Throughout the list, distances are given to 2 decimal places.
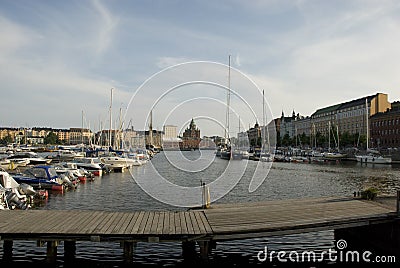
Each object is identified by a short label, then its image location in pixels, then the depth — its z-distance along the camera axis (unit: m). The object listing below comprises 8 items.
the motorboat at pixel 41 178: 36.66
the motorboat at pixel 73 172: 43.86
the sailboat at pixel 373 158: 95.69
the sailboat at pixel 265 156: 93.17
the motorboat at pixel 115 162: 64.00
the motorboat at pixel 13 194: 24.49
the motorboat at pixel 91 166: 55.03
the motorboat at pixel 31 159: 68.32
